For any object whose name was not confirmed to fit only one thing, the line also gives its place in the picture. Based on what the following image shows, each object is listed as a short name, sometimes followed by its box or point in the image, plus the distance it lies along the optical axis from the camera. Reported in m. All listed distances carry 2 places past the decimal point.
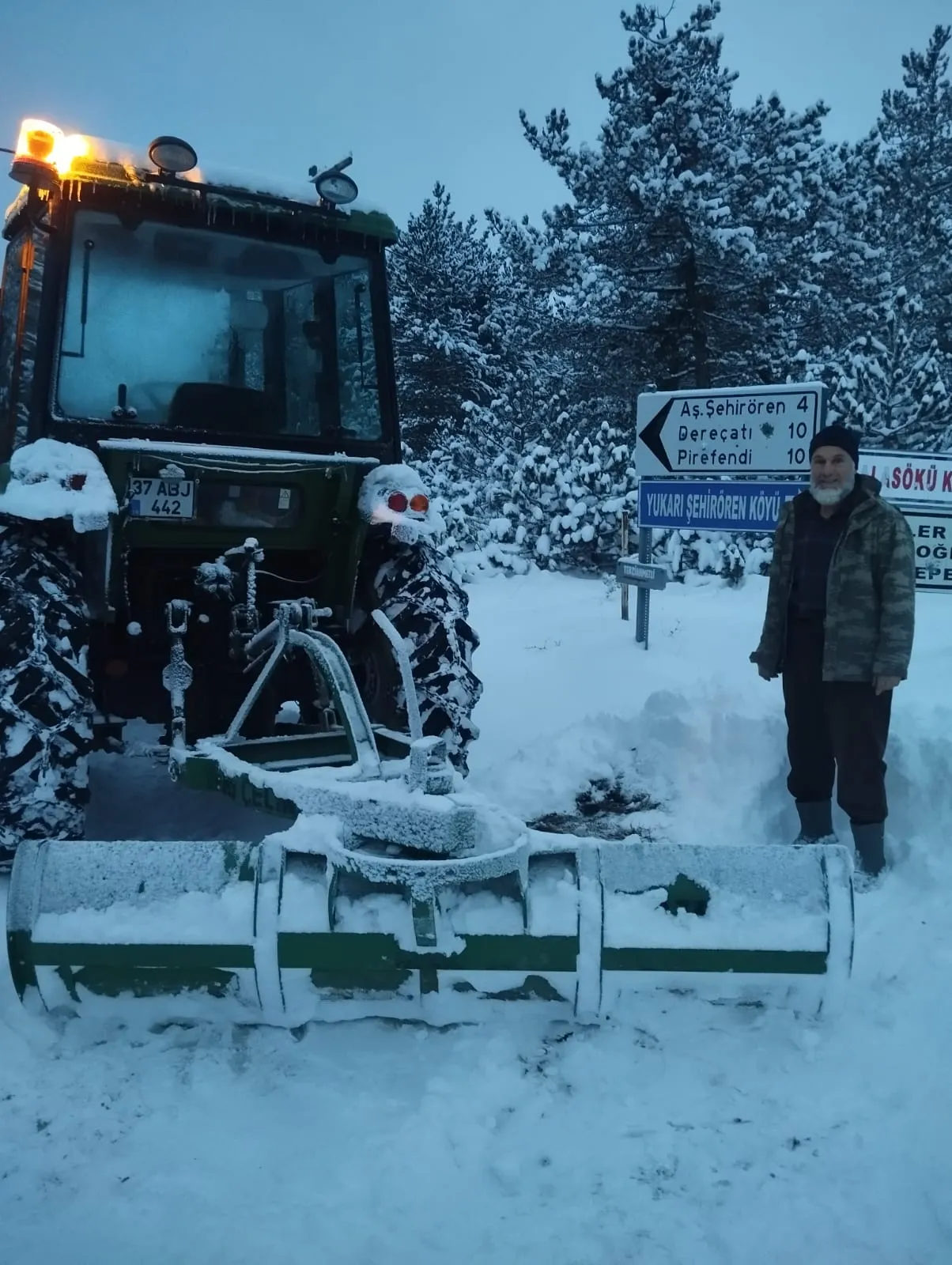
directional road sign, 5.93
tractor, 3.57
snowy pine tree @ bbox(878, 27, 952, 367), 24.08
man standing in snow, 3.88
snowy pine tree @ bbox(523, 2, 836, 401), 15.83
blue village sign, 6.10
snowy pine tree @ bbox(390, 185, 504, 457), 25.73
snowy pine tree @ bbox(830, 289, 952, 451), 16.09
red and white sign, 5.37
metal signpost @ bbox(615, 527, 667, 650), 7.03
